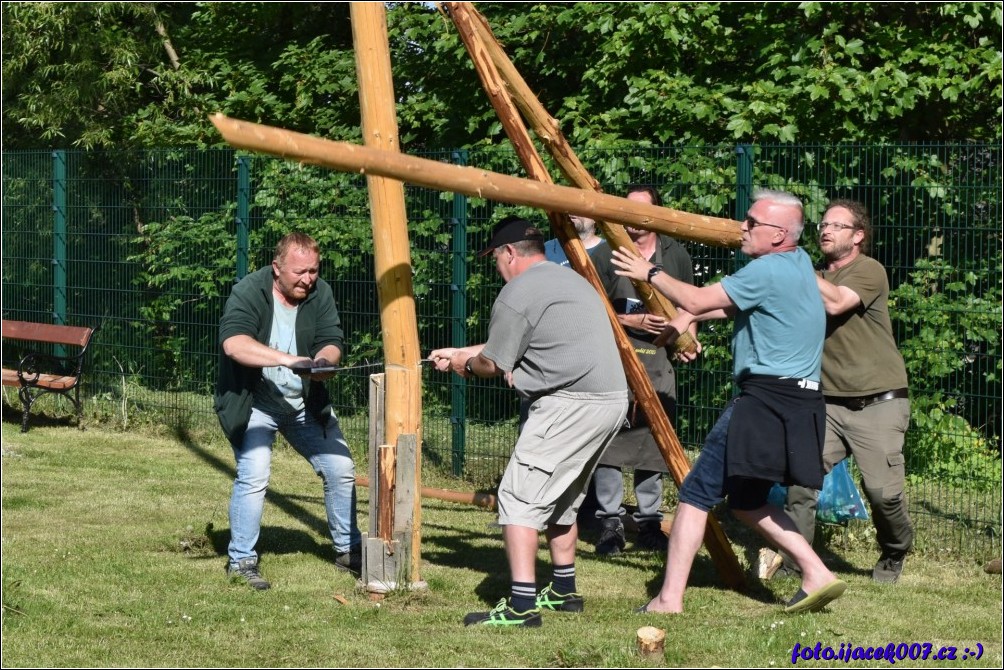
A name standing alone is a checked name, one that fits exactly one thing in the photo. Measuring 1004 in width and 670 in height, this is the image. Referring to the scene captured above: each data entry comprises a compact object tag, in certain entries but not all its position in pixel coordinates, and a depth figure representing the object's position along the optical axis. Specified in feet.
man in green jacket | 42.76
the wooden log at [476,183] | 31.30
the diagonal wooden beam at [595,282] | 40.20
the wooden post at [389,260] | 39.45
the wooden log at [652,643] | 34.05
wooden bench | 74.71
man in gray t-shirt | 37.50
